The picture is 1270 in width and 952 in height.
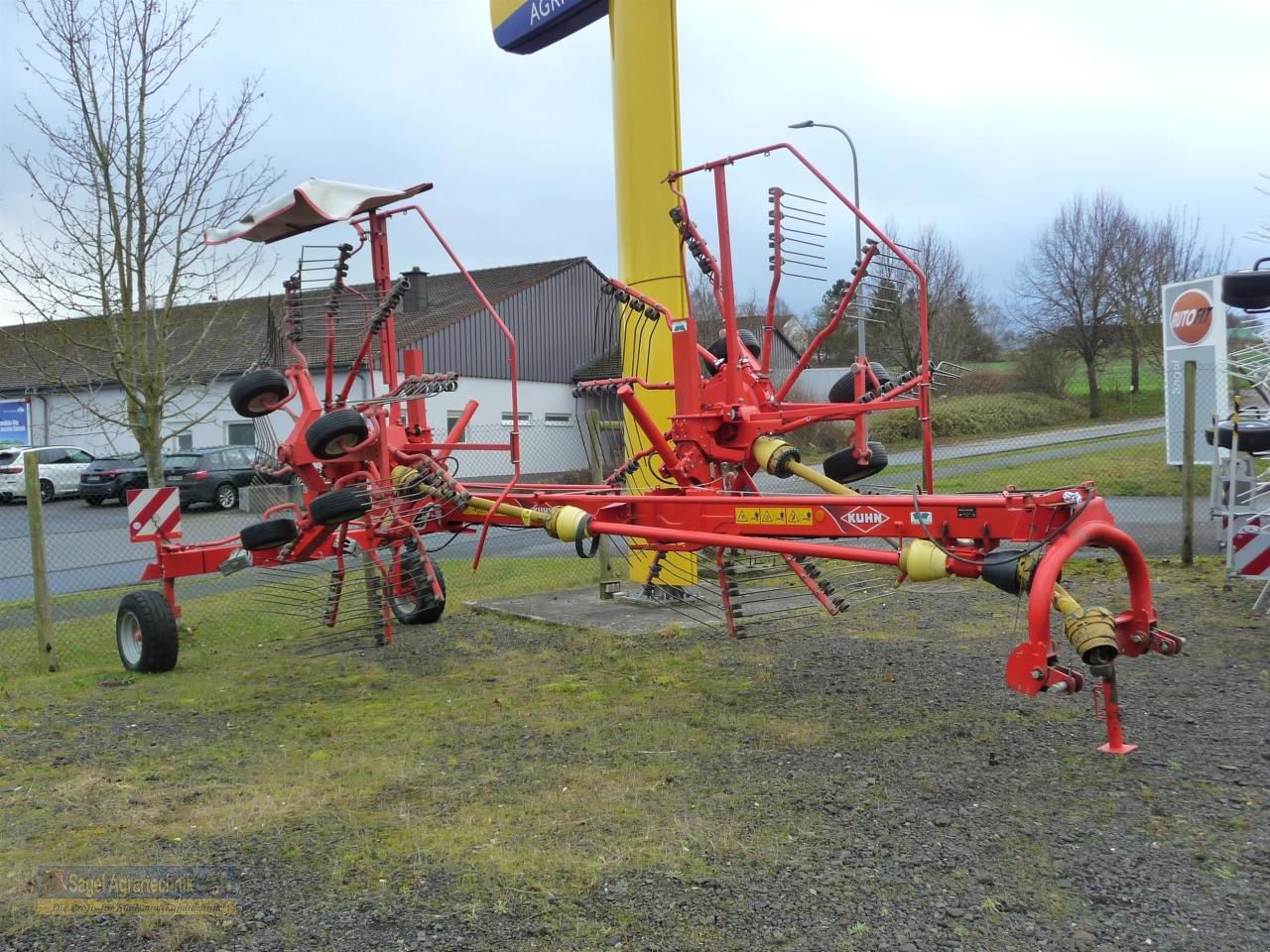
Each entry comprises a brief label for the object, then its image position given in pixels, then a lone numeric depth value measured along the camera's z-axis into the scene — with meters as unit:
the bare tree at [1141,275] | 34.25
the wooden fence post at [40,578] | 7.30
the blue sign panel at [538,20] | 9.78
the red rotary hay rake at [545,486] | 5.77
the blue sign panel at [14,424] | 29.88
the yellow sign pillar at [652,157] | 8.83
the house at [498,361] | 23.19
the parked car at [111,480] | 24.66
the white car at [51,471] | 26.22
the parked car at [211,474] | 21.73
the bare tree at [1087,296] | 35.59
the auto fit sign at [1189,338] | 15.24
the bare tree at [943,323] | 28.22
